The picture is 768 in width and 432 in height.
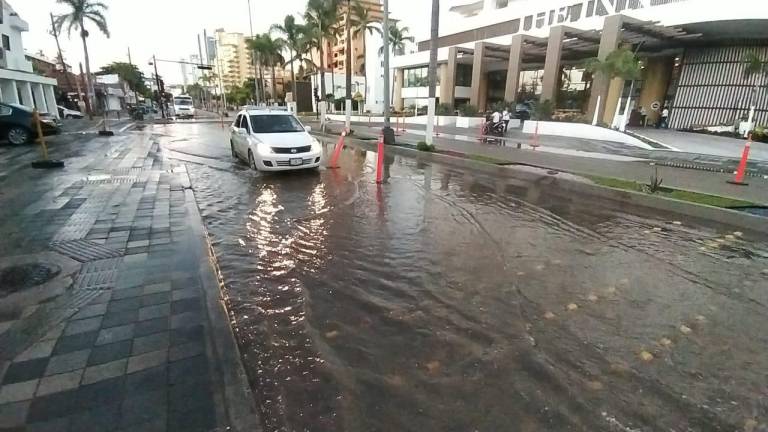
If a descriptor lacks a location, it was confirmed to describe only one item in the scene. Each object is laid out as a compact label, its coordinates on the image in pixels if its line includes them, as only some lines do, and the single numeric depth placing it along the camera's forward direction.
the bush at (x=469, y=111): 32.72
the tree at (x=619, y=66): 20.48
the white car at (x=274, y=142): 10.13
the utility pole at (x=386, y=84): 17.73
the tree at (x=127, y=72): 77.61
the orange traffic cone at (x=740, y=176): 9.52
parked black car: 15.70
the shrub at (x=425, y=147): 15.22
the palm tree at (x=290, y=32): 46.84
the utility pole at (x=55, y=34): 39.35
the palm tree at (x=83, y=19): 38.34
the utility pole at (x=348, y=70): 23.59
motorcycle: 24.22
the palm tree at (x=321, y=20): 30.10
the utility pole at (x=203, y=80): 66.06
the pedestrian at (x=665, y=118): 28.38
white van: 46.65
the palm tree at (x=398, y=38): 62.44
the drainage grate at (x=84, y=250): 4.79
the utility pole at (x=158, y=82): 43.63
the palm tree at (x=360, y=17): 29.02
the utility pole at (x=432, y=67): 15.07
